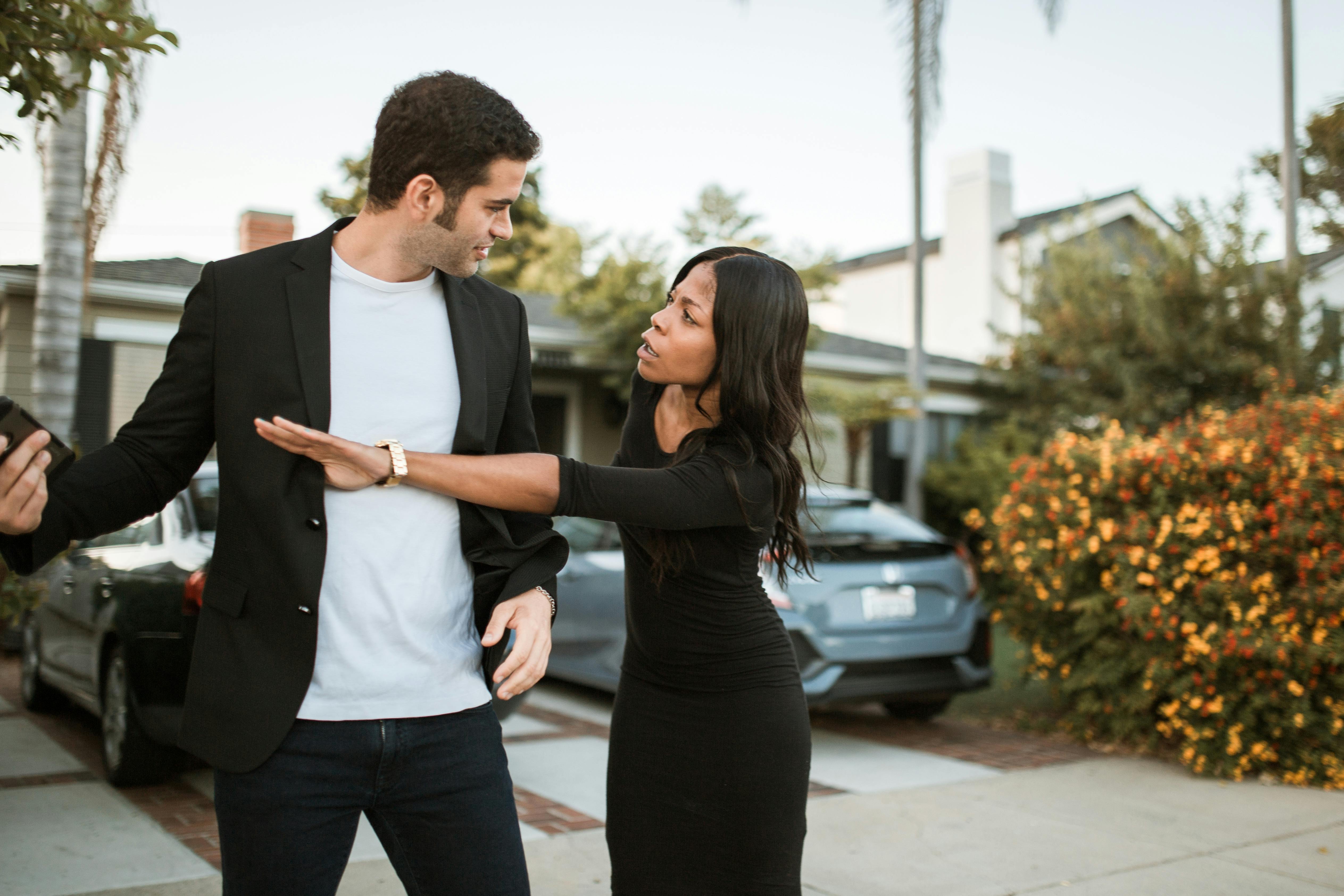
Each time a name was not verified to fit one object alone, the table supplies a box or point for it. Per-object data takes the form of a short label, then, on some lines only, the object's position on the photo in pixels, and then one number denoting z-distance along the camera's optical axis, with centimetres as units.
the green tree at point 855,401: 1372
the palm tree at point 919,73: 1282
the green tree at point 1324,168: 1734
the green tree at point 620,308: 1288
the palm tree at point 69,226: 692
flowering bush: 546
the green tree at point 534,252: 2888
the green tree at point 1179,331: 1252
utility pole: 1239
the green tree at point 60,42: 292
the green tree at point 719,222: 1722
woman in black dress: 224
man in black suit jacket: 171
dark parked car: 480
